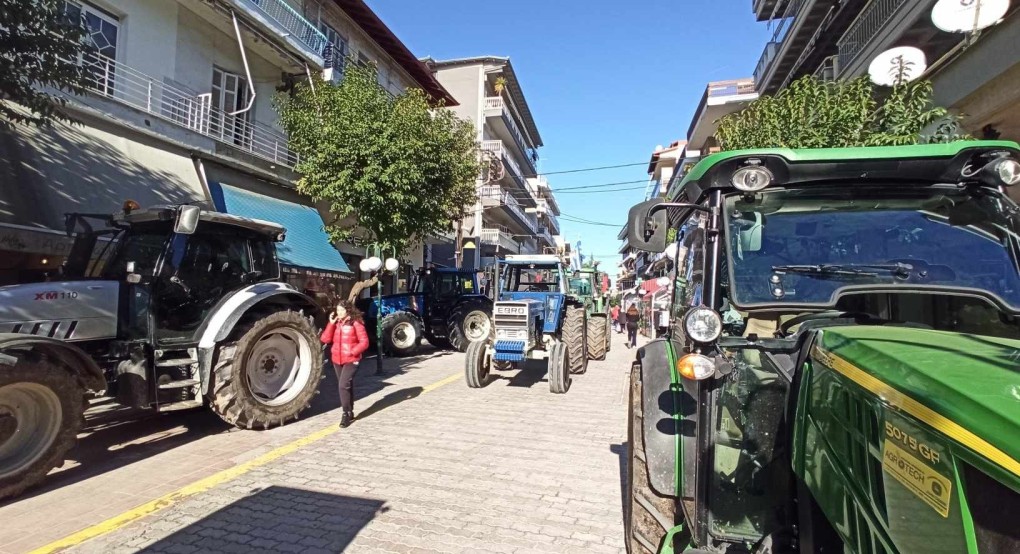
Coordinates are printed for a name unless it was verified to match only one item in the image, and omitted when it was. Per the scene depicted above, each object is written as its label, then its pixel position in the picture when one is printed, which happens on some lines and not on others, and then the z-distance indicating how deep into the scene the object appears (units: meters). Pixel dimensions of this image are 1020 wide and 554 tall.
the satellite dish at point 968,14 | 5.96
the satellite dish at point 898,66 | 6.72
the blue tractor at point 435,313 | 12.86
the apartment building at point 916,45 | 7.07
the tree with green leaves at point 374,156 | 10.41
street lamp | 9.86
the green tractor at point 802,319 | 1.71
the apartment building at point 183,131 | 7.67
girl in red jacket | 6.24
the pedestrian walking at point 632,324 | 17.91
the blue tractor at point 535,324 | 8.80
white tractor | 3.95
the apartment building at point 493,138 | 29.53
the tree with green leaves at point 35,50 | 4.71
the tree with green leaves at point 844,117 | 6.38
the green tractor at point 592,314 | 12.91
